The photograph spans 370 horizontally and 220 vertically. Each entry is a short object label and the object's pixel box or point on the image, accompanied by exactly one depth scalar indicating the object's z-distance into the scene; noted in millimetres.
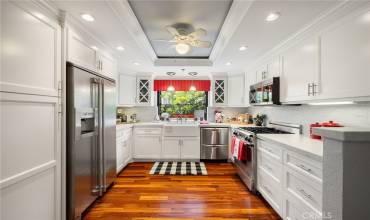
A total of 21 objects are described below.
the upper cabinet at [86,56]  1980
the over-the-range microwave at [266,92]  2873
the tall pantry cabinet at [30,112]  1330
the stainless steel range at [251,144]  2783
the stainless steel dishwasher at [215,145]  4367
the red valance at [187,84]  5176
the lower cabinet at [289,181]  1562
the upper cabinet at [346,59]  1553
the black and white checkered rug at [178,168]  3705
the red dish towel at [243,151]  3000
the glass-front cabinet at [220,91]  4930
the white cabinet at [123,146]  3521
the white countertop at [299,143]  1623
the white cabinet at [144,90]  4887
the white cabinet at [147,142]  4406
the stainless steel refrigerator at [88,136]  1951
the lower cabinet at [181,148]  4391
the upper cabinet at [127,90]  4668
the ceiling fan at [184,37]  2406
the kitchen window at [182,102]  5367
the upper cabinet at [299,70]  2135
